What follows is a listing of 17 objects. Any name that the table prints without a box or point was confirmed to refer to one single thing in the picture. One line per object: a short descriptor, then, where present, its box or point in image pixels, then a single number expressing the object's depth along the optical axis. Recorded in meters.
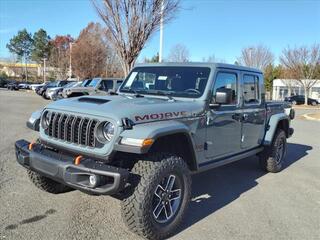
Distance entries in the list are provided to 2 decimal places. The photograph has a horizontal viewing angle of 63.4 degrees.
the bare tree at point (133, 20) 11.30
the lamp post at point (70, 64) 32.84
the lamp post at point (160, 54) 14.90
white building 37.36
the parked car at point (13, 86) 38.96
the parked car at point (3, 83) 44.66
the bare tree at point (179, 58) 25.17
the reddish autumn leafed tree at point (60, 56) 39.87
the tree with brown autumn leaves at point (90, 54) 30.72
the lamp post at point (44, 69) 50.99
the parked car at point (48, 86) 22.89
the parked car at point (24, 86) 40.75
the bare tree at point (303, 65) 29.32
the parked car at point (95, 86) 13.11
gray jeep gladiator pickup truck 2.73
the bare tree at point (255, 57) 31.56
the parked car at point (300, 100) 33.71
